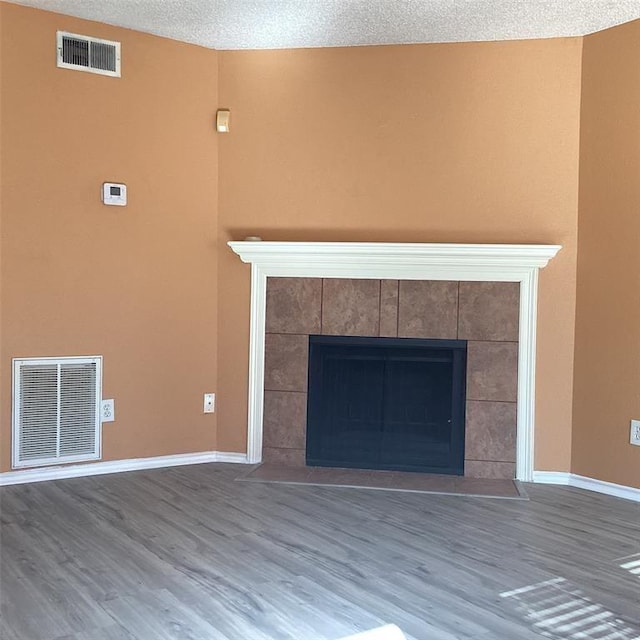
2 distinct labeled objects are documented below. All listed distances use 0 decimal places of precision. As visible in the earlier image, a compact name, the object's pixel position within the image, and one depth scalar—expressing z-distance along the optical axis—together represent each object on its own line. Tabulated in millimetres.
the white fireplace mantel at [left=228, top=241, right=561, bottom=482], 3770
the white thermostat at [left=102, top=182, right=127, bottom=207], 3812
